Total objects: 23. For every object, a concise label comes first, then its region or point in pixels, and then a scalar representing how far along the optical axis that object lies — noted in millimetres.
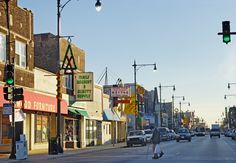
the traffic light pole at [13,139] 27959
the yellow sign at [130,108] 63409
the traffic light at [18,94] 28150
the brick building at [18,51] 34719
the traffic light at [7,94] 28141
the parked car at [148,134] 57812
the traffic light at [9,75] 28109
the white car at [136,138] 52125
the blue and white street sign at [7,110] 28016
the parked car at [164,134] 71619
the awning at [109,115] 59156
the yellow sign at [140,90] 79625
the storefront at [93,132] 52603
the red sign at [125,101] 63025
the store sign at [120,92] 62812
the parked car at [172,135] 78738
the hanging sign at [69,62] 39781
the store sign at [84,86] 45656
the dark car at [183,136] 68031
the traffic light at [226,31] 23703
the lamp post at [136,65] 60156
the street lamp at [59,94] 33812
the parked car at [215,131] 96281
